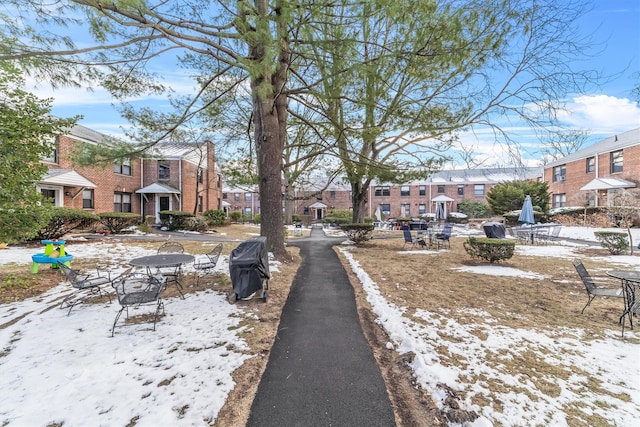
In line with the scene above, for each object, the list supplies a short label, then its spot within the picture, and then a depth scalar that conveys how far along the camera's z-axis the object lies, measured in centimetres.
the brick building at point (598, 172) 2105
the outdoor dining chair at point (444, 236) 1323
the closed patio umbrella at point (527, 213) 1581
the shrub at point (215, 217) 2346
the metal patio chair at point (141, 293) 437
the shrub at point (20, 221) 546
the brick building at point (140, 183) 1666
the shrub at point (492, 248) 906
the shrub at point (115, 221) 1571
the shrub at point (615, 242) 1109
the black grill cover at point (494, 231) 1197
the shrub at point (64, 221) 1198
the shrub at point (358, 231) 1426
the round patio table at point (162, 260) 587
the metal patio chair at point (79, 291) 528
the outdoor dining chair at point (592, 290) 501
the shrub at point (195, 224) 1947
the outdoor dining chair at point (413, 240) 1306
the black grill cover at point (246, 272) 551
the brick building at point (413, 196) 4194
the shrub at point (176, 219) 1930
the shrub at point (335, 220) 3110
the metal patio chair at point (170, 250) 829
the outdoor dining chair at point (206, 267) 713
